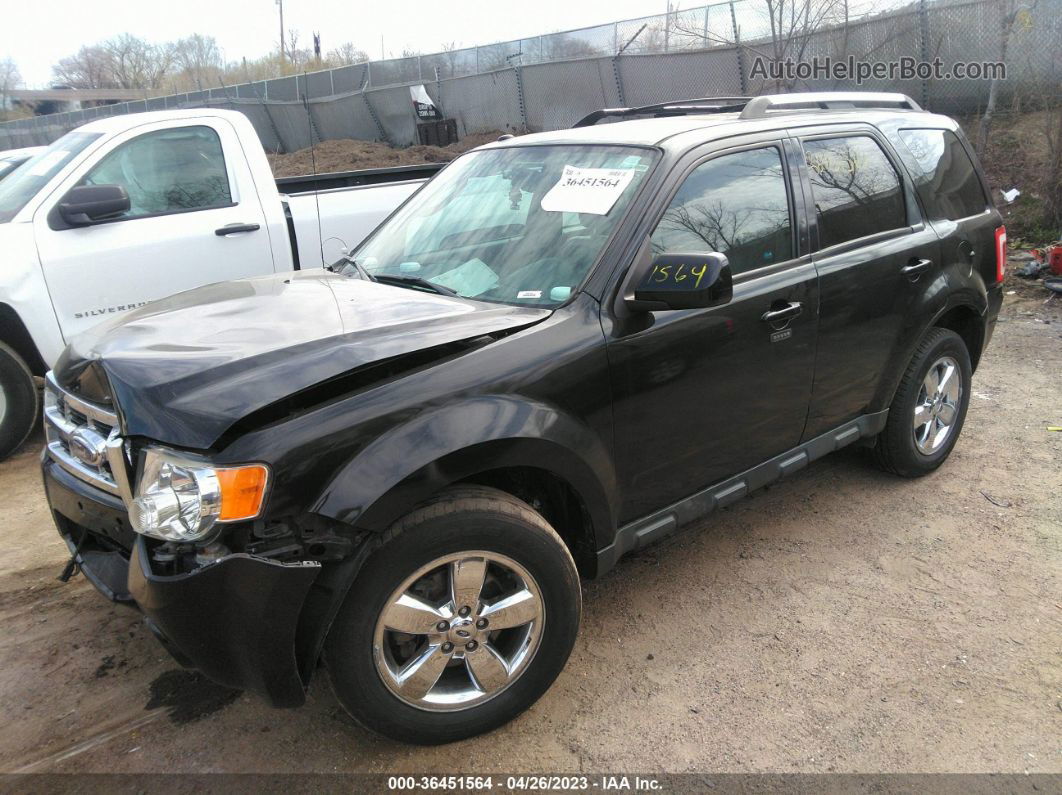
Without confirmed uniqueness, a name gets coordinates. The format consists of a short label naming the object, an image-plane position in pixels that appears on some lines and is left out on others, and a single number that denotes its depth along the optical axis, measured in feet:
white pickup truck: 16.53
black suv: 7.39
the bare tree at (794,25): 37.47
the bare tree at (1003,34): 34.91
